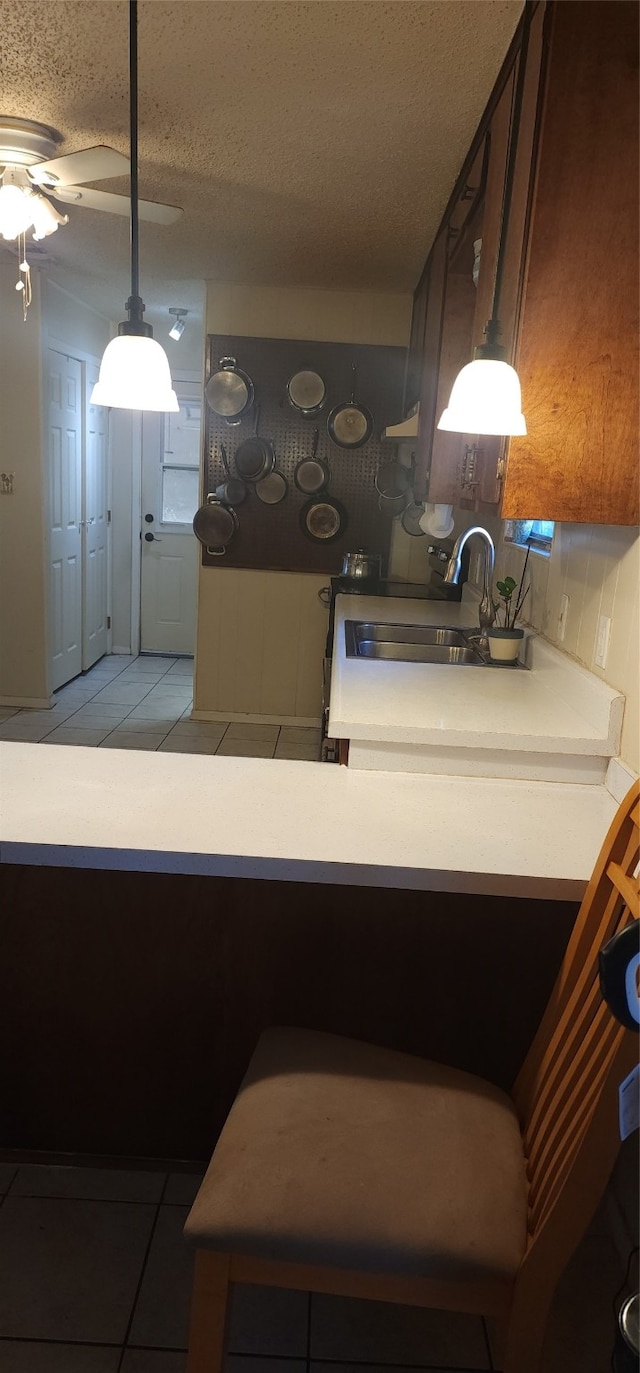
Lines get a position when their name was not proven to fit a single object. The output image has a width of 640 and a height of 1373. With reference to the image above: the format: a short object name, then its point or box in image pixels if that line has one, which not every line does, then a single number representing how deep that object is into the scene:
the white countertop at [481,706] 1.77
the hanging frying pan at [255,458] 4.88
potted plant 2.58
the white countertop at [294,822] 1.31
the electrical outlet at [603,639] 1.94
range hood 3.57
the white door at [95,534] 5.93
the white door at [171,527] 6.52
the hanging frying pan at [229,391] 4.79
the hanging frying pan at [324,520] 4.93
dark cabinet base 1.65
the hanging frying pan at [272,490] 4.93
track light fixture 4.90
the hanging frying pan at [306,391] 4.79
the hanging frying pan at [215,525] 4.93
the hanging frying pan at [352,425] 4.84
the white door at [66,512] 5.20
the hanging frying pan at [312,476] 4.91
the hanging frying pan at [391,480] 4.87
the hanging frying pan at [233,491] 4.93
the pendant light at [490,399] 1.49
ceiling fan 2.45
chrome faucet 2.67
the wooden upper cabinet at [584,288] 1.55
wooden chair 1.02
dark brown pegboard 4.79
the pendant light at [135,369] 1.54
